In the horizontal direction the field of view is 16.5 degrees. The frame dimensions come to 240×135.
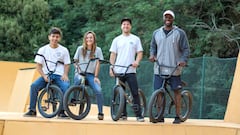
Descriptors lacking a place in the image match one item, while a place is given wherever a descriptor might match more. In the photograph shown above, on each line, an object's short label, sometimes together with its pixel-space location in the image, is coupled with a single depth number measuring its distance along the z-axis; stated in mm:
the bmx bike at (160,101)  11845
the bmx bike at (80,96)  12279
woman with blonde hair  12558
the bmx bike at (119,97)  12165
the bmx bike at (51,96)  12450
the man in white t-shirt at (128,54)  12292
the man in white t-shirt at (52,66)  12552
